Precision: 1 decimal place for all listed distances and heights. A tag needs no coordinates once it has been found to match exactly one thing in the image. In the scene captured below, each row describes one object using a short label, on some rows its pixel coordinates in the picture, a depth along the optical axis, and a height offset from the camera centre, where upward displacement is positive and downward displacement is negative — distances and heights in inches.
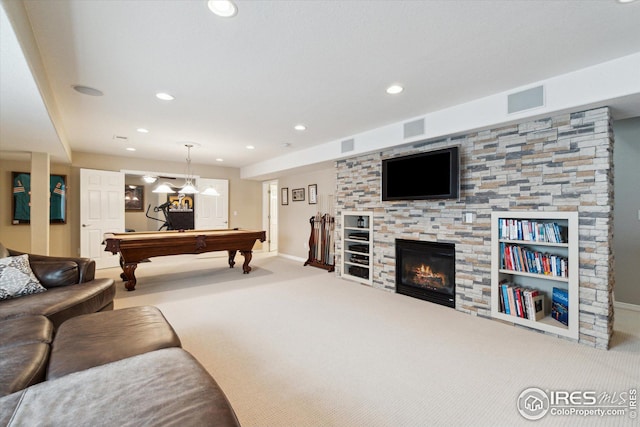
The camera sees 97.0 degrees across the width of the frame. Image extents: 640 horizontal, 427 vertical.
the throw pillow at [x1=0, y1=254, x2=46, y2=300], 95.6 -23.5
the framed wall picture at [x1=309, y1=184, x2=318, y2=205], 252.8 +17.5
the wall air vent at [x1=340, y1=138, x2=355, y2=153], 182.4 +44.5
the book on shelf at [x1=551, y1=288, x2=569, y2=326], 107.7 -35.6
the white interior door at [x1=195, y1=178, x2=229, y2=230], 281.0 +6.0
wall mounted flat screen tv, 132.3 +19.5
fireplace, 141.9 -30.6
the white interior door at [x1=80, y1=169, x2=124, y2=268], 222.5 +1.9
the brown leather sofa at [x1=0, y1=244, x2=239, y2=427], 39.4 -28.5
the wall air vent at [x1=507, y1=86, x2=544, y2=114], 106.3 +44.3
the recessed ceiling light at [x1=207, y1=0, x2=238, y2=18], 65.9 +49.1
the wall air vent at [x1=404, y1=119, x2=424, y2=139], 144.8 +44.5
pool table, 161.3 -19.9
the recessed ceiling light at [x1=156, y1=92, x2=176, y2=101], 117.4 +49.2
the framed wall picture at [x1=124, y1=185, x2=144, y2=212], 304.8 +16.0
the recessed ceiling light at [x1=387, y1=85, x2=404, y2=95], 112.5 +50.3
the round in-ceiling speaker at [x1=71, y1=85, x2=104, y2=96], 109.9 +48.6
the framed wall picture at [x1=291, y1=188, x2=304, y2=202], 270.5 +18.3
